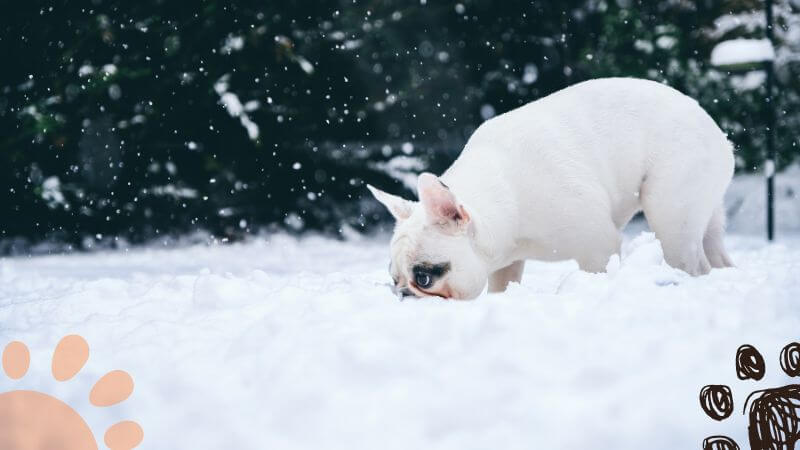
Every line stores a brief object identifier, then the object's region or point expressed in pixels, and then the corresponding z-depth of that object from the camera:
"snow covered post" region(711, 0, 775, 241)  4.42
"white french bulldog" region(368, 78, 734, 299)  2.08
